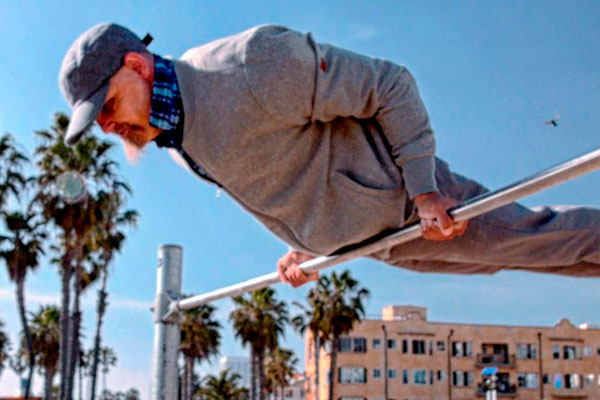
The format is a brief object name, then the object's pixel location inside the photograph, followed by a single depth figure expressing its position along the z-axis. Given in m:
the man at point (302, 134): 2.38
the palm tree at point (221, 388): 54.53
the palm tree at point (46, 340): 39.66
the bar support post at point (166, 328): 4.05
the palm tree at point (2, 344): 43.66
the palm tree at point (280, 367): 57.56
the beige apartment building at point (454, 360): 51.88
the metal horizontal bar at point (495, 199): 1.91
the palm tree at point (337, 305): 39.19
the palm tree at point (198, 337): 42.16
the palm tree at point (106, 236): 24.86
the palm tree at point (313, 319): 39.41
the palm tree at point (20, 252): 25.70
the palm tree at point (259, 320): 41.53
